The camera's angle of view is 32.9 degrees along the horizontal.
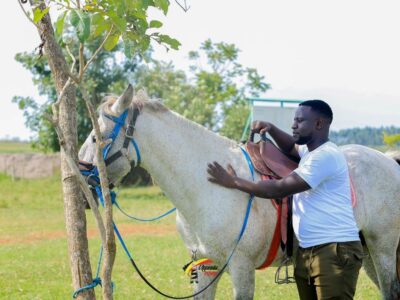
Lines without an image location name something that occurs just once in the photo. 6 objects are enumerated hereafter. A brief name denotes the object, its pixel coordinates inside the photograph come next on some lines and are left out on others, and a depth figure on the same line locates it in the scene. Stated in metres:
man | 4.24
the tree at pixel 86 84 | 26.78
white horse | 4.96
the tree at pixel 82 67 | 3.69
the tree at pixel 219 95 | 27.30
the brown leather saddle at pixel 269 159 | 5.24
